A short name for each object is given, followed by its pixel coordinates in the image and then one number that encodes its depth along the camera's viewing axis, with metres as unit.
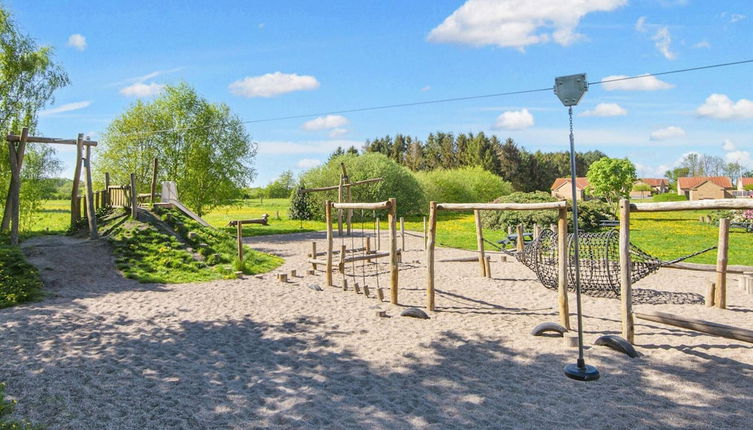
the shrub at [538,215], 26.73
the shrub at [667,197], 71.22
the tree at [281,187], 87.06
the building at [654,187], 103.97
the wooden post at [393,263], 10.44
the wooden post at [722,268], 9.62
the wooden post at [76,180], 16.64
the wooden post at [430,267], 9.89
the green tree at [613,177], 57.94
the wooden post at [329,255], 12.53
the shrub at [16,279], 10.26
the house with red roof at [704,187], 82.73
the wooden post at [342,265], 13.52
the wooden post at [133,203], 17.30
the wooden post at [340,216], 22.27
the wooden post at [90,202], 16.22
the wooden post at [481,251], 13.59
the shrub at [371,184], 38.31
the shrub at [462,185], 50.50
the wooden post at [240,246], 14.45
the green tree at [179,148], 25.95
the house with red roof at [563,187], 84.75
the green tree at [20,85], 18.66
